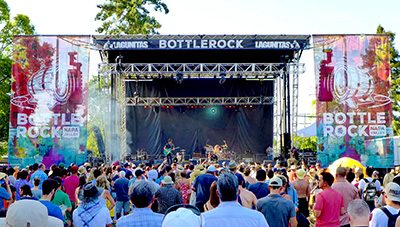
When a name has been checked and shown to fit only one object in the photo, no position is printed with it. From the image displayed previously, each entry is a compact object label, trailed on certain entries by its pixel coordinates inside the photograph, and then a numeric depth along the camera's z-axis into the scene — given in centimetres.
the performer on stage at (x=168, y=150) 2033
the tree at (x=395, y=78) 3613
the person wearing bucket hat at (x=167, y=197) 629
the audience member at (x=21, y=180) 766
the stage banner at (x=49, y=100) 1836
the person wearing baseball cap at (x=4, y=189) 625
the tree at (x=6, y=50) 2503
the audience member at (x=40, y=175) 833
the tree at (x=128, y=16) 3303
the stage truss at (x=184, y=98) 1919
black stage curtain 2466
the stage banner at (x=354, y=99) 1823
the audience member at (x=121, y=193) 859
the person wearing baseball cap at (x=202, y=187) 673
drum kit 2352
